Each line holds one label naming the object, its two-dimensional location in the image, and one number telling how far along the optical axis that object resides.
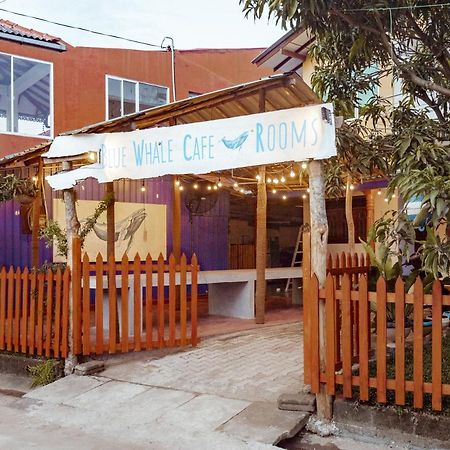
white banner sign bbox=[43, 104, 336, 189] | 5.14
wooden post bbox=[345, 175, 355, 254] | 9.66
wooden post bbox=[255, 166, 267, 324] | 9.80
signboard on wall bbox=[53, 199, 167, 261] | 12.59
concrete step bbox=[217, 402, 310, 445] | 4.73
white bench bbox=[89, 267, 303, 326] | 10.35
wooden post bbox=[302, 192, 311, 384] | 5.17
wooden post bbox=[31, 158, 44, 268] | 9.48
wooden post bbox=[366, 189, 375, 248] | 11.90
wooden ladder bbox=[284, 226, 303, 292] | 14.85
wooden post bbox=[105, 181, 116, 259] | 8.67
